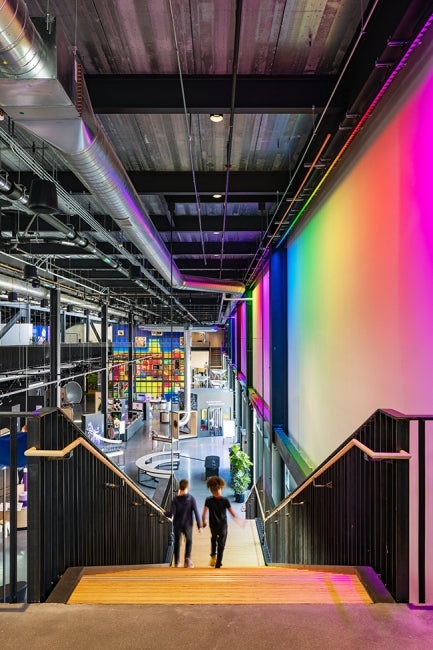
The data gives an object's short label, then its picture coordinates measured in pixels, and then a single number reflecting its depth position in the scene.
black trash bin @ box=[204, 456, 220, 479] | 14.94
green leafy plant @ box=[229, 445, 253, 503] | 12.59
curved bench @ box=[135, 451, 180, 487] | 13.78
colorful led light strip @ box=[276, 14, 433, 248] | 2.52
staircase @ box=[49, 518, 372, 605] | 2.26
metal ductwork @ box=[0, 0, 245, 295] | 2.08
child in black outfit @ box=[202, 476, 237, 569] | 5.34
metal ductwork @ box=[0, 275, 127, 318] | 10.59
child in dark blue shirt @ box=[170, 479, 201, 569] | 5.83
